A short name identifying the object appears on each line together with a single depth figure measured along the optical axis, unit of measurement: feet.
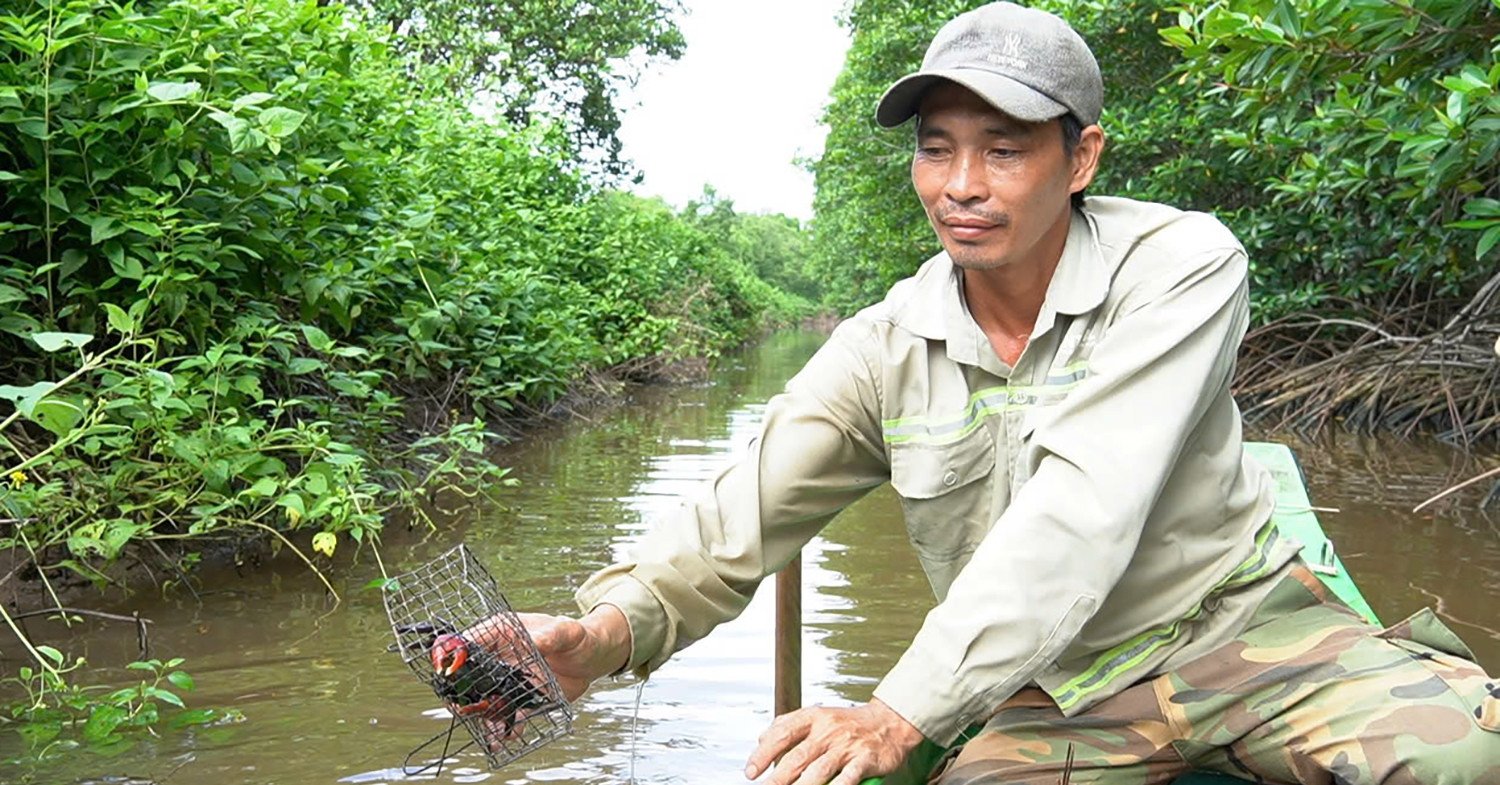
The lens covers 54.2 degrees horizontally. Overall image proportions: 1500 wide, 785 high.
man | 6.14
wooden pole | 9.32
